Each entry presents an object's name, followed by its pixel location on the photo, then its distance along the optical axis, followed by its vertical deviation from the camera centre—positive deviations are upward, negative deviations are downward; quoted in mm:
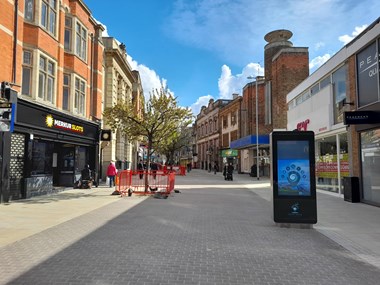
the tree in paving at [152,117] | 19203 +2894
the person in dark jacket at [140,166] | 35234 +473
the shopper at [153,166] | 38066 +556
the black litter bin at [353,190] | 14188 -732
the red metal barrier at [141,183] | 17703 -634
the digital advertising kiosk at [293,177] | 9145 -147
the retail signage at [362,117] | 12438 +1838
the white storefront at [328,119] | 16172 +2623
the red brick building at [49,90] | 14109 +3922
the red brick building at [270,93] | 35250 +8489
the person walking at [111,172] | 21484 -35
